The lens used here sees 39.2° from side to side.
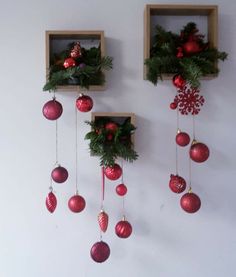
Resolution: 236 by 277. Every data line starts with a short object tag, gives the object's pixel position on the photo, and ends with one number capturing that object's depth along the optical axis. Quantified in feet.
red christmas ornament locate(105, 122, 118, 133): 3.56
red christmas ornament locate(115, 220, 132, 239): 3.63
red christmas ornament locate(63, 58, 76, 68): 3.46
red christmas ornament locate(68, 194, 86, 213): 3.63
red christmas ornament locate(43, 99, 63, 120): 3.50
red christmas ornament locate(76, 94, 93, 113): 3.53
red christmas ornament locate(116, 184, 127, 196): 3.73
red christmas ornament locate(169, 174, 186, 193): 3.64
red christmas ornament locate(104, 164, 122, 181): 3.52
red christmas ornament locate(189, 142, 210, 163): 3.54
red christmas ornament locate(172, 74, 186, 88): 3.50
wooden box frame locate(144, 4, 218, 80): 3.65
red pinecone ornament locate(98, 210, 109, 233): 3.62
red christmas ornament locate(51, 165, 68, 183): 3.60
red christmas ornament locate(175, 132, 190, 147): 3.68
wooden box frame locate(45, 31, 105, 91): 3.63
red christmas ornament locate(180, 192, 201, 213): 3.55
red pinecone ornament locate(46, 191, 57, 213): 3.63
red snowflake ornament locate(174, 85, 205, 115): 3.67
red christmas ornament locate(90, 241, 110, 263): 3.58
